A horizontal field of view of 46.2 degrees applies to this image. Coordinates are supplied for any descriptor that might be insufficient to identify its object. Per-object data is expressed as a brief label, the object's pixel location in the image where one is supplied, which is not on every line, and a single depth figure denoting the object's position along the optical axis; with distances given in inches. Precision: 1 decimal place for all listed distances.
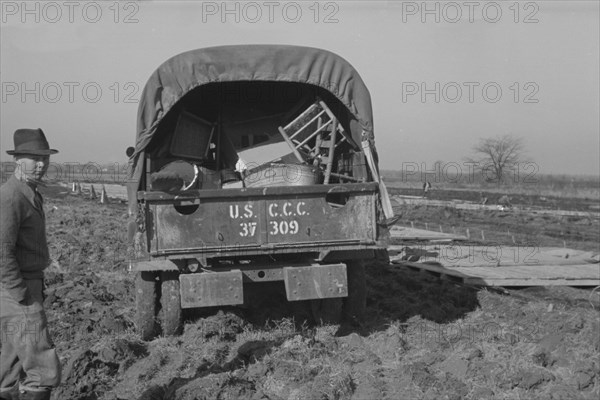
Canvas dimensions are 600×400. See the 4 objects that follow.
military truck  269.3
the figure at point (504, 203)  1347.2
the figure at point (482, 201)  1493.6
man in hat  171.6
